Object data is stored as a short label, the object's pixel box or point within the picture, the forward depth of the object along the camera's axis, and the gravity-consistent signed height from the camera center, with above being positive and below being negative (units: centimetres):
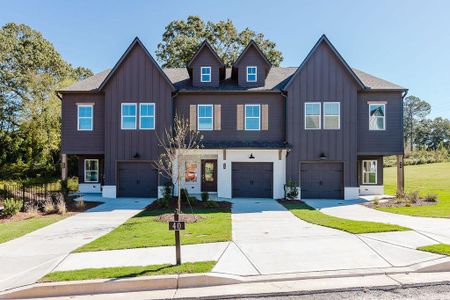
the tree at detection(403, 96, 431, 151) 9422 +1469
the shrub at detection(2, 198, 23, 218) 1381 -223
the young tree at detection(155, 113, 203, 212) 1914 +118
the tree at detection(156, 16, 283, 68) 3569 +1371
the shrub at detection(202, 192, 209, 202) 1658 -205
